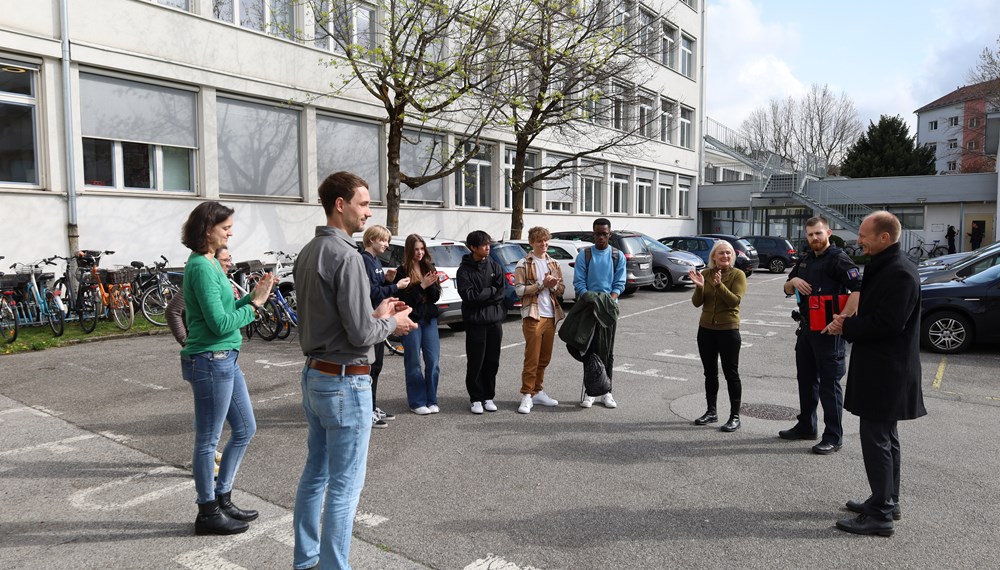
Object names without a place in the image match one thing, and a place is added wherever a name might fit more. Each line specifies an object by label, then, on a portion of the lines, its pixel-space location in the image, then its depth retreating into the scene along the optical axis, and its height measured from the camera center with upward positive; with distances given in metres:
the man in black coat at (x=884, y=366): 3.97 -0.71
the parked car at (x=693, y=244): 23.75 +0.05
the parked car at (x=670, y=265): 19.53 -0.56
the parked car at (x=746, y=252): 23.50 -0.25
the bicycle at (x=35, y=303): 10.88 -0.87
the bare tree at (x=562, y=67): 17.28 +4.91
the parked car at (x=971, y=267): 11.01 -0.38
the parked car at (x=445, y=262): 10.96 -0.24
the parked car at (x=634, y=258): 17.52 -0.33
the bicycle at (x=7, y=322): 10.16 -1.08
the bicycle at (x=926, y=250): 32.31 -0.29
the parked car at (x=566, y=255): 14.98 -0.20
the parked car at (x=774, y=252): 26.92 -0.28
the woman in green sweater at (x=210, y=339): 3.75 -0.51
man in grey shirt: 2.91 -0.42
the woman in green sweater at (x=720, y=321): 6.12 -0.68
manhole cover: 6.56 -1.62
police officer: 5.46 -0.78
